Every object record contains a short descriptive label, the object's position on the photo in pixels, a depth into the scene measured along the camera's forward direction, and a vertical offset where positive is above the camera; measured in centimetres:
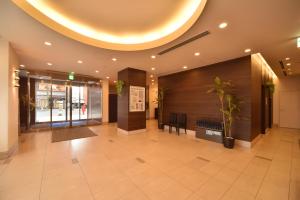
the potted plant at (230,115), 439 -57
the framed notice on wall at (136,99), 623 +2
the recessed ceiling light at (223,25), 279 +164
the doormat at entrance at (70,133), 553 -166
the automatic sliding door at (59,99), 790 +2
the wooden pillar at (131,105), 620 -25
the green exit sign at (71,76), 785 +143
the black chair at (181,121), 641 -108
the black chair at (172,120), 668 -113
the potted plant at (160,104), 745 -28
